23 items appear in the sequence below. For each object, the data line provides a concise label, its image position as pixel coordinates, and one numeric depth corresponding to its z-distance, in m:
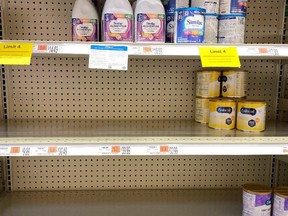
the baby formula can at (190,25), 1.18
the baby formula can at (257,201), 1.33
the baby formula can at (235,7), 1.29
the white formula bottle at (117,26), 1.21
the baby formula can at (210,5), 1.29
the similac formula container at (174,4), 1.31
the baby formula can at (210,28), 1.28
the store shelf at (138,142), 1.16
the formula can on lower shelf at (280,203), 1.30
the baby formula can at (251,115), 1.33
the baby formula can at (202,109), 1.48
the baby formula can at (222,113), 1.37
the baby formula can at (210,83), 1.47
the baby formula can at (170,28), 1.29
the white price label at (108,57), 1.12
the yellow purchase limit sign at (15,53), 1.08
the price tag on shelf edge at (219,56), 1.11
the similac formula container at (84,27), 1.26
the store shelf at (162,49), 1.13
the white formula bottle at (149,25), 1.22
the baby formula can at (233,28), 1.27
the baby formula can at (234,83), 1.45
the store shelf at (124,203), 1.52
